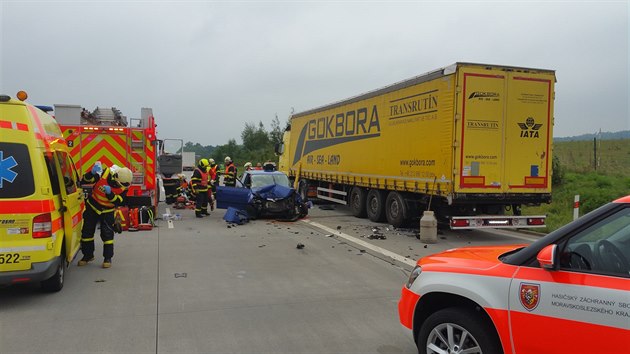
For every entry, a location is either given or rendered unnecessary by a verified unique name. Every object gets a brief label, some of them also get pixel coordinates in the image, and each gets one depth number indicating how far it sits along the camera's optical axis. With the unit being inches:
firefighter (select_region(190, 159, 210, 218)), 548.1
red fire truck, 498.6
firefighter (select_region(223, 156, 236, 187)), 632.4
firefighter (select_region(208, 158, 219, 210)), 563.7
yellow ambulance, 211.2
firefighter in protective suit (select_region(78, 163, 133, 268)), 296.5
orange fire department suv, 106.9
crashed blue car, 534.0
